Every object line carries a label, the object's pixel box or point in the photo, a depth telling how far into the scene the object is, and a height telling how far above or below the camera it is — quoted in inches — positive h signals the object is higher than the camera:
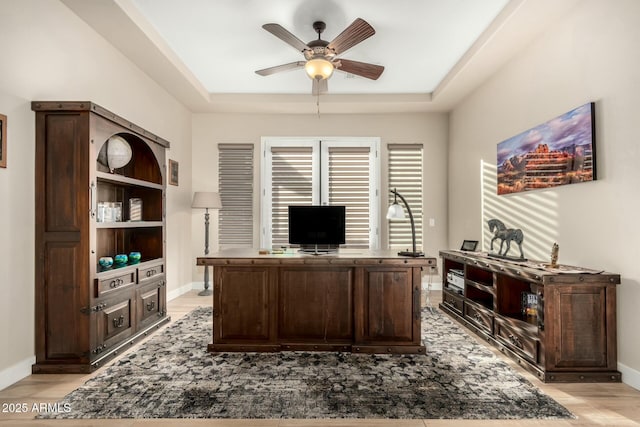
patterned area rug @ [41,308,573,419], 83.0 -47.0
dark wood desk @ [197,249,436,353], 118.3 -29.8
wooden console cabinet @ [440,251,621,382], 97.6 -32.3
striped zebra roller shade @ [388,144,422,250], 229.8 +22.6
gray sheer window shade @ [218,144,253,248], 229.0 +14.8
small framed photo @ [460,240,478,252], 174.0 -14.9
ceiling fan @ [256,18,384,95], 114.0 +60.3
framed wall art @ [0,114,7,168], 92.8 +20.9
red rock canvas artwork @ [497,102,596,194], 107.3 +22.9
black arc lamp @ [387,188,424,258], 129.2 +1.8
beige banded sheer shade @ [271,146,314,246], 229.1 +22.1
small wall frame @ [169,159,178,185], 199.9 +26.7
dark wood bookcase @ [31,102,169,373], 103.7 -6.5
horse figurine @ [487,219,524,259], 124.2 -6.4
